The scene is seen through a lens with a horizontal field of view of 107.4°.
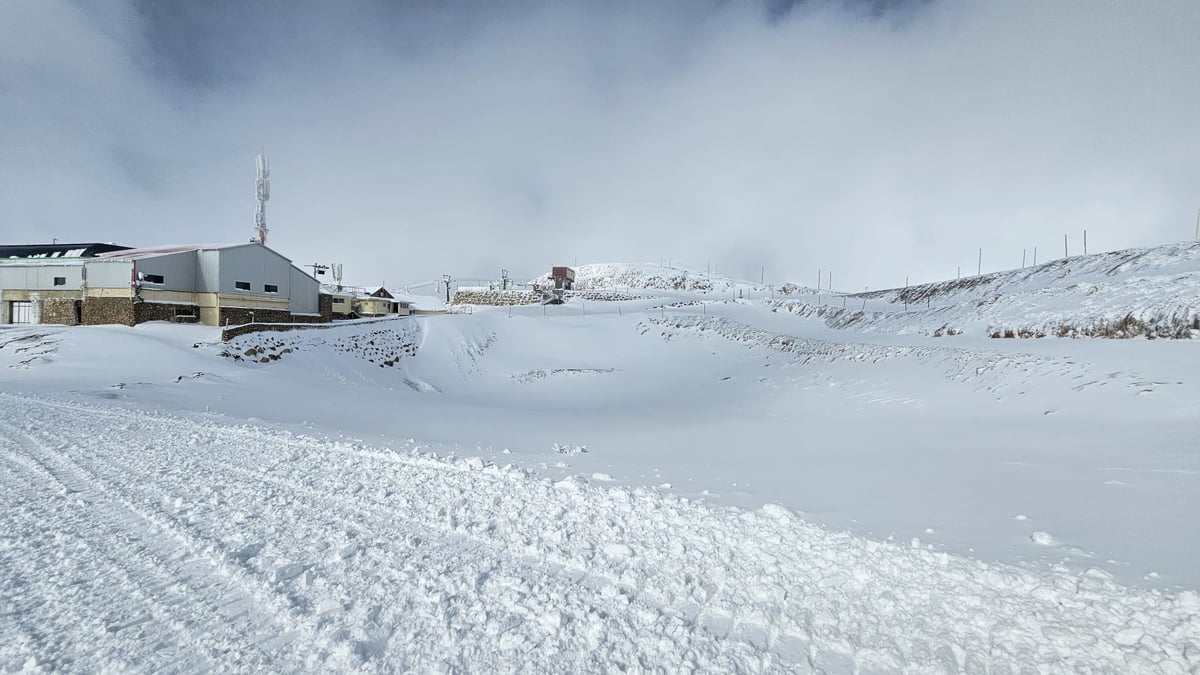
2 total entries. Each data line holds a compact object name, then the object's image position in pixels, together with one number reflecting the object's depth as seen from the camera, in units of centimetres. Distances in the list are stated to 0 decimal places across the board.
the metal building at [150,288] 2605
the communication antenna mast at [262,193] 4997
